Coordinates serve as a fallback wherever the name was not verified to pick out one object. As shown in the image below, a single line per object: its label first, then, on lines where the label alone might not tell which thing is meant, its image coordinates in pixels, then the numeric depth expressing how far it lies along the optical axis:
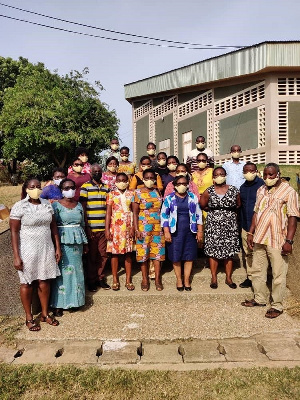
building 10.16
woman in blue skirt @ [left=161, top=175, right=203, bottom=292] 4.97
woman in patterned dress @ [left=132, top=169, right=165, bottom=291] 5.02
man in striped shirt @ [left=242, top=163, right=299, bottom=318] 4.31
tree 16.28
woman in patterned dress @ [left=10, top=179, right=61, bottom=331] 4.07
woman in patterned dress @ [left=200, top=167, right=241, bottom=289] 4.99
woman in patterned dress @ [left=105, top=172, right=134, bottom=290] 4.99
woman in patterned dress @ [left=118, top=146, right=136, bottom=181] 6.10
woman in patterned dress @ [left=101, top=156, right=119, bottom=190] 5.53
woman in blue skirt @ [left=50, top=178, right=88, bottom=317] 4.48
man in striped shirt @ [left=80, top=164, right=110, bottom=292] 4.98
